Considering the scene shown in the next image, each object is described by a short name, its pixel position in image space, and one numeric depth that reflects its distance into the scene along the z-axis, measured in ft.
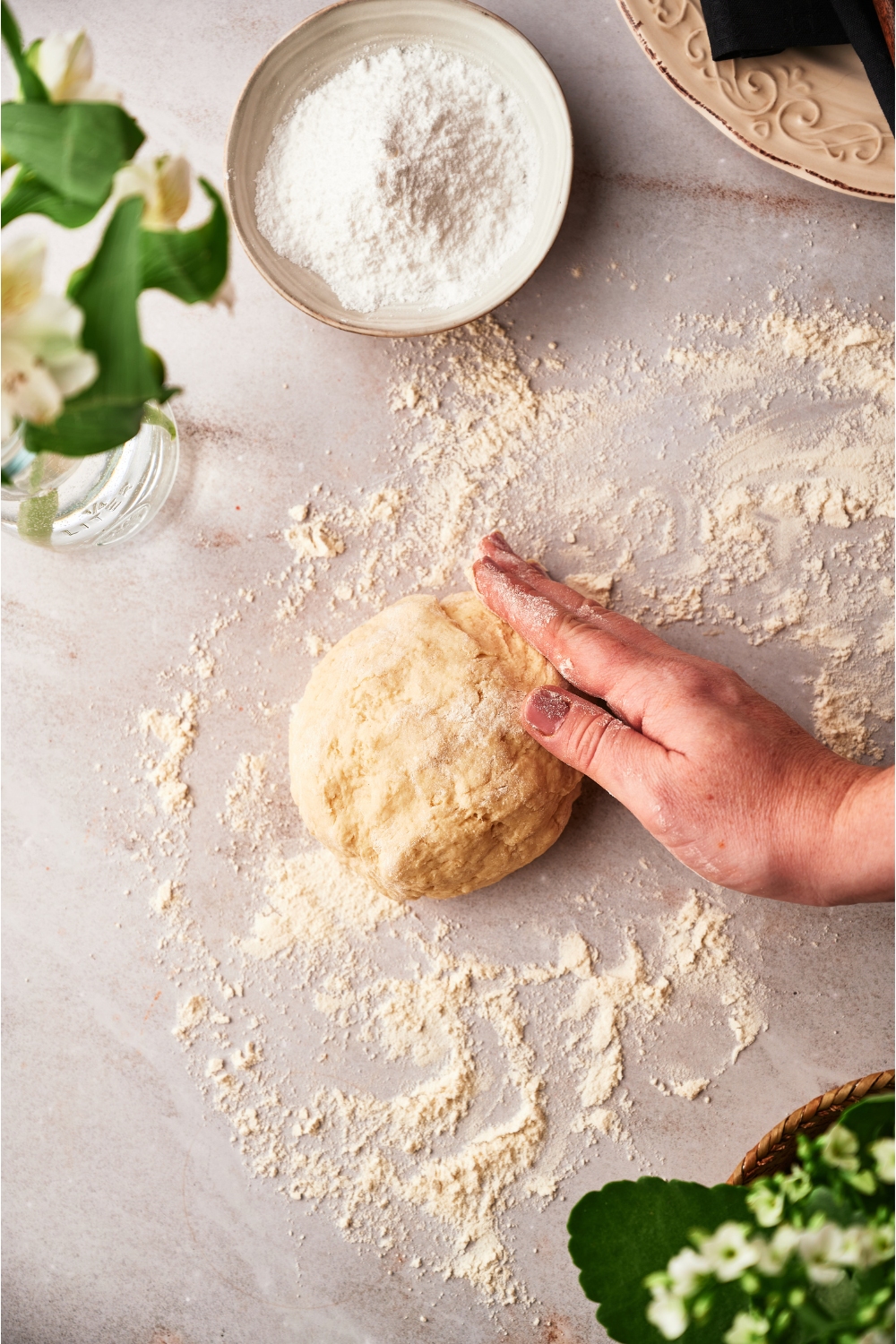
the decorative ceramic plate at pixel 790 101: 2.75
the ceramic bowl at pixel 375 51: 2.74
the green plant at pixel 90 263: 2.06
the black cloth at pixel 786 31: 2.67
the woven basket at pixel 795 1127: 2.54
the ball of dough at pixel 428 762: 2.69
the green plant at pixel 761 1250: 2.18
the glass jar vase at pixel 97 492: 2.73
